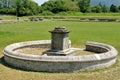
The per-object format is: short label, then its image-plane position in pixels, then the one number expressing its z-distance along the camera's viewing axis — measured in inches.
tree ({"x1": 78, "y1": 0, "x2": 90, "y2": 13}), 2038.8
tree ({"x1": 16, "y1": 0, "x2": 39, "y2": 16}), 1787.4
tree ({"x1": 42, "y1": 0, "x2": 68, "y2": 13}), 1958.2
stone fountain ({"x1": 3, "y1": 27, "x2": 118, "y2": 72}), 265.1
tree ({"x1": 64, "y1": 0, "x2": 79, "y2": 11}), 2029.6
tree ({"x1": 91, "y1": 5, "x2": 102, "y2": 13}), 2054.6
